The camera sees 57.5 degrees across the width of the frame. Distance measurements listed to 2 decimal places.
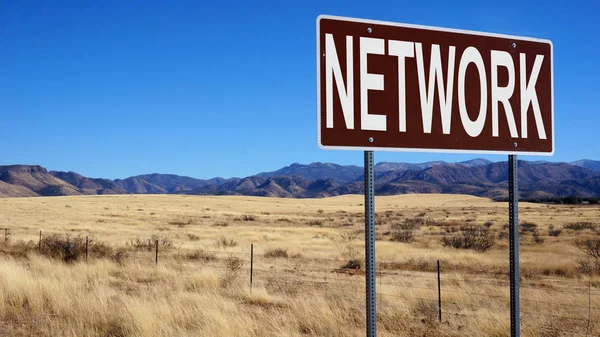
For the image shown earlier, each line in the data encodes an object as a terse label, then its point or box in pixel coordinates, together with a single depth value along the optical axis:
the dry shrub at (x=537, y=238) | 31.35
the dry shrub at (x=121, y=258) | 19.61
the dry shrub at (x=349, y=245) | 25.64
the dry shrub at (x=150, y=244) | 26.93
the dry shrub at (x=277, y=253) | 25.45
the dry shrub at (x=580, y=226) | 42.49
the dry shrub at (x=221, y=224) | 50.78
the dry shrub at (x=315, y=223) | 54.53
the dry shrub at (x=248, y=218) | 62.72
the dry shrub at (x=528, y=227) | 40.25
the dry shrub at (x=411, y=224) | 46.62
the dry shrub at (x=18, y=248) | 21.32
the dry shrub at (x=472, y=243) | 27.45
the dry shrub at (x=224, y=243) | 29.30
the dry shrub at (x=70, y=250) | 19.78
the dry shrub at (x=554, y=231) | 37.41
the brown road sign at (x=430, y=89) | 3.89
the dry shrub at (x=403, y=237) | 33.41
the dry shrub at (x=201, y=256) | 22.97
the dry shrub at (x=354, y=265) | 21.30
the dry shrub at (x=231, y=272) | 15.57
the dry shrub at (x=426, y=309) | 11.66
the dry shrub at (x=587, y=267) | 18.56
